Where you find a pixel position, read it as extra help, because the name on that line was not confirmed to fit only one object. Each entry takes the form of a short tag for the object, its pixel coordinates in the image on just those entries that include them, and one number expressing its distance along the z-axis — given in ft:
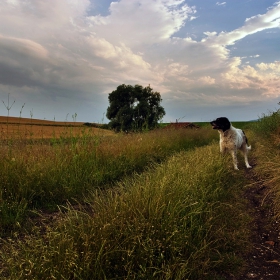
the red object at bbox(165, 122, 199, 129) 45.35
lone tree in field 78.79
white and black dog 22.24
